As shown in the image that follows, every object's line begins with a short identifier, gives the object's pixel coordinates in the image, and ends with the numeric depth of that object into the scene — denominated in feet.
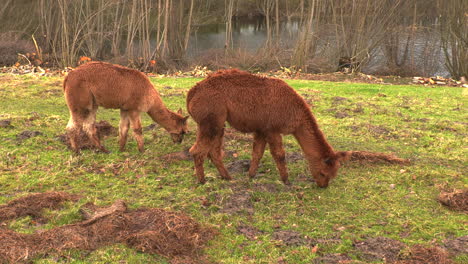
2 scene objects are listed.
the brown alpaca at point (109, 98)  26.30
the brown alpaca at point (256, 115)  22.76
